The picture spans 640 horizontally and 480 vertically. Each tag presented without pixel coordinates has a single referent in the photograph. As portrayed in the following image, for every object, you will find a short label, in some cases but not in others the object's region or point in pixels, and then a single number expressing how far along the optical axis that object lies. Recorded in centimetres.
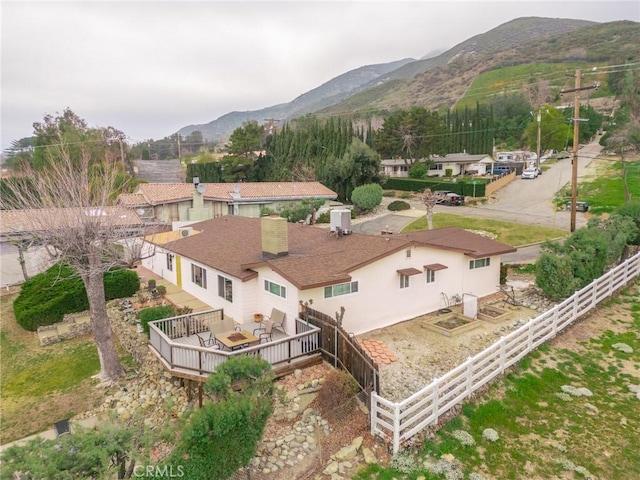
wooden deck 1088
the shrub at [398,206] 4050
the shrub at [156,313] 1508
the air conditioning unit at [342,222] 1772
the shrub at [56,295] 1830
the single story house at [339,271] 1370
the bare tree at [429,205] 2970
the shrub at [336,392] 991
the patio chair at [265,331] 1296
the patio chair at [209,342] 1244
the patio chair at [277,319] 1350
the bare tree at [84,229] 1264
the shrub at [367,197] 3991
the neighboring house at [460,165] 5756
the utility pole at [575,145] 2245
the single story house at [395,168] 6033
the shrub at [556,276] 1728
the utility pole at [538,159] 5369
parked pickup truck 4156
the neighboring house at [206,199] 3612
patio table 1187
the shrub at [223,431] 679
